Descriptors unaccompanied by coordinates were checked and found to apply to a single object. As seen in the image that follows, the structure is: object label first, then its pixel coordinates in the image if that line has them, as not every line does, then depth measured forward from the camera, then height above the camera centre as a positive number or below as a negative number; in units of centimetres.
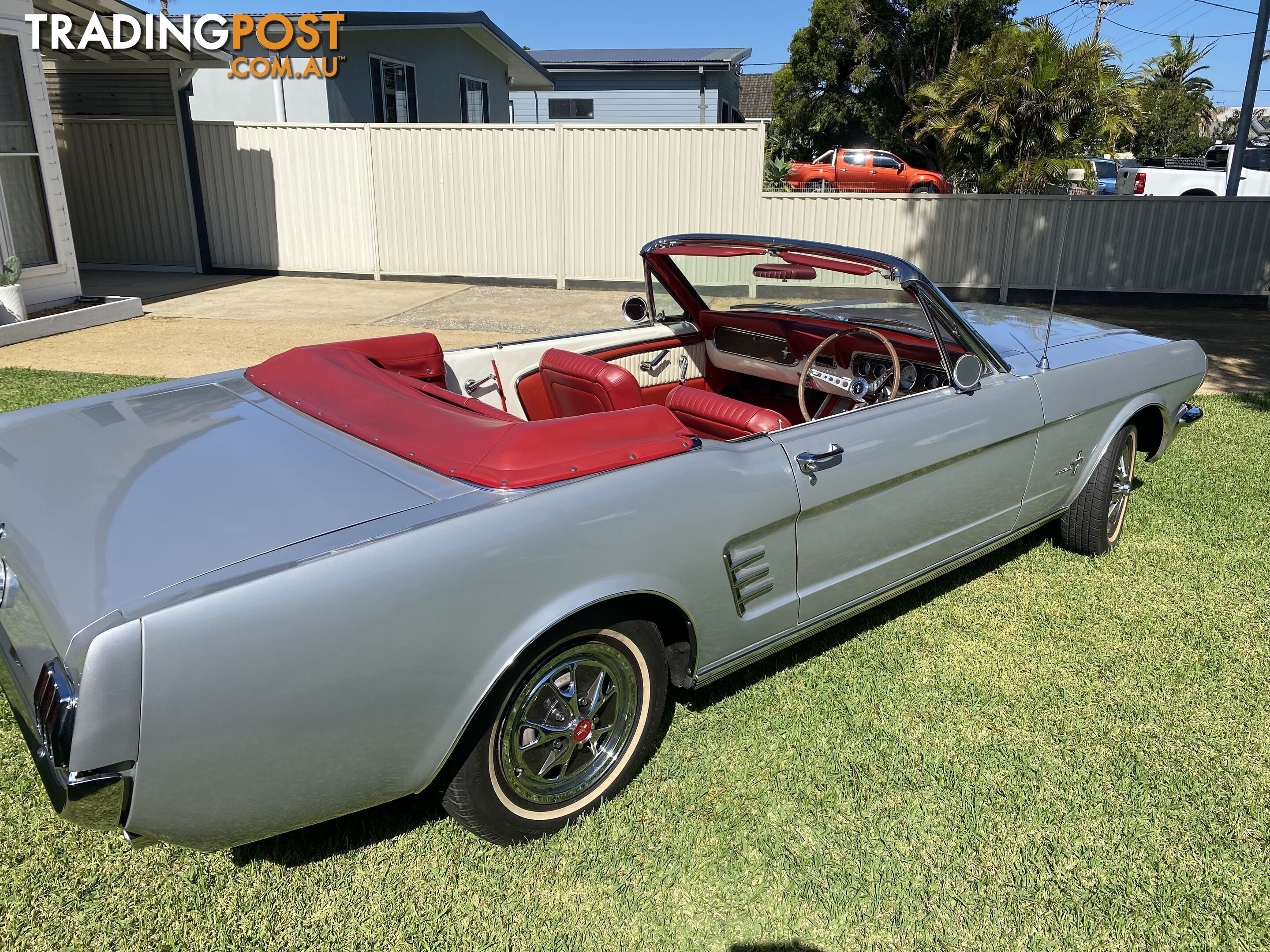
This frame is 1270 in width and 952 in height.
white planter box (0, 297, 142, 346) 901 -149
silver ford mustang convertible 186 -86
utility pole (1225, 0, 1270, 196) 1434 +96
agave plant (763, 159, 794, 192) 2219 -8
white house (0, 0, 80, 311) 973 -9
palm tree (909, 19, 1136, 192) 1291 +91
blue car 2622 +4
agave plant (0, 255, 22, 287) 919 -95
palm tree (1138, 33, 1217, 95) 4825 +535
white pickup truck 2012 -13
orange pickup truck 2320 -2
